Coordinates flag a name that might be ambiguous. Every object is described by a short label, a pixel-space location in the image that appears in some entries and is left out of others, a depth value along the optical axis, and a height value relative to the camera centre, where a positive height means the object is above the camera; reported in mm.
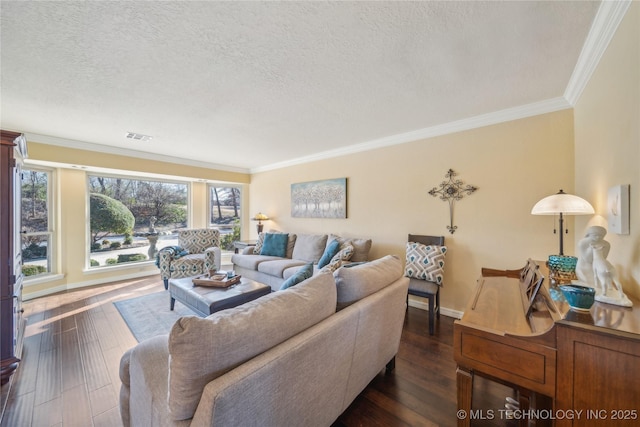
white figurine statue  1055 -270
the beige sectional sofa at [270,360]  818 -627
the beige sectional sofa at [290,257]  3521 -804
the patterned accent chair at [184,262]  3785 -823
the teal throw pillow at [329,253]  3551 -622
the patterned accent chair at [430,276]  2531 -763
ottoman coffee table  2342 -879
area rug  2609 -1291
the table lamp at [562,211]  1484 +10
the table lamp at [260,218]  5352 -141
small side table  5062 -704
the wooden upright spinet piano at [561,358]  833 -589
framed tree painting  4114 +247
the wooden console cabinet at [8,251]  1836 -316
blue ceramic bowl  980 -353
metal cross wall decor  2896 +267
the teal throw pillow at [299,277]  1790 -506
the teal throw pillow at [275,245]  4359 -615
